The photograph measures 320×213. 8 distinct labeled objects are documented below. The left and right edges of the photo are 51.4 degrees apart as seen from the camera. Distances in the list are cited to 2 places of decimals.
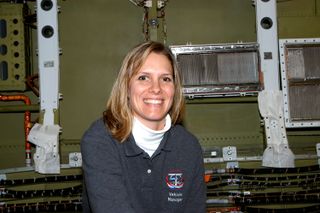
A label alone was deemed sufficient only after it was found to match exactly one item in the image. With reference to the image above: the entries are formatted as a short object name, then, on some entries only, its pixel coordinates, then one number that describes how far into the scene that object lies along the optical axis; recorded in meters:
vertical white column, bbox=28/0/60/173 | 2.64
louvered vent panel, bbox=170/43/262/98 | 2.81
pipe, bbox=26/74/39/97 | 2.85
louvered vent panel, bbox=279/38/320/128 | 2.79
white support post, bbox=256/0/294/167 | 2.69
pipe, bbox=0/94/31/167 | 2.81
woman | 1.37
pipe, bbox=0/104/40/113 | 2.80
